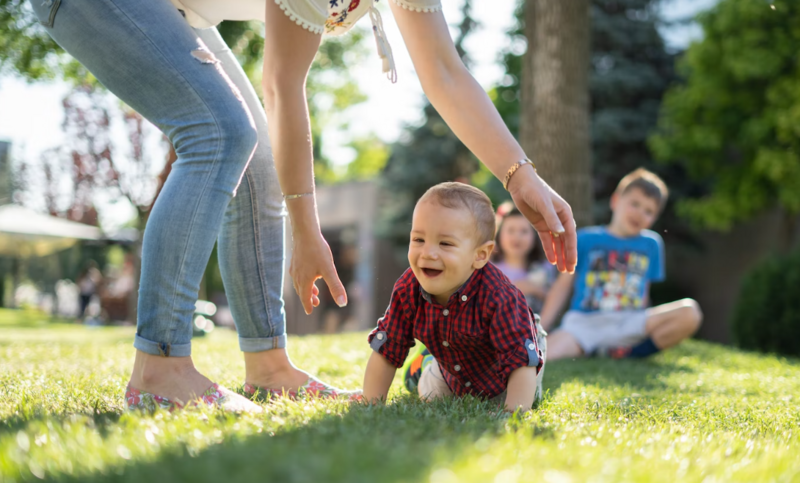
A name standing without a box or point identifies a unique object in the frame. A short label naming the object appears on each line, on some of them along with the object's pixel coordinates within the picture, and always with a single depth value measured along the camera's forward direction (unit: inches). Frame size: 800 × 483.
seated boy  212.5
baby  93.9
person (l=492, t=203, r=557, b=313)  231.6
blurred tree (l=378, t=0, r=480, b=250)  711.1
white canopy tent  831.7
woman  80.8
